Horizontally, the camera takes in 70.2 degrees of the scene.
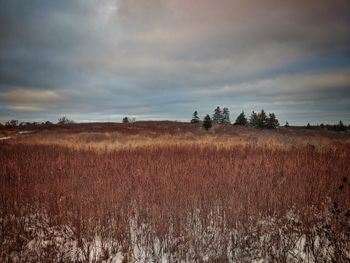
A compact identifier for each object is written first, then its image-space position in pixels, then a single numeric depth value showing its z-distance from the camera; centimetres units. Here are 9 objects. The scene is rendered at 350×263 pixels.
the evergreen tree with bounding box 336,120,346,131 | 6794
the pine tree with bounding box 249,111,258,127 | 6409
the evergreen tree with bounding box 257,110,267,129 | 5584
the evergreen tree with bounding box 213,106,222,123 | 7186
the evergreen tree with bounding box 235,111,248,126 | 5902
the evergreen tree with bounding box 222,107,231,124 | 7269
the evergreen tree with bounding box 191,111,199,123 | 5817
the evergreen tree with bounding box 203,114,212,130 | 4099
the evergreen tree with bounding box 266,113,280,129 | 5562
